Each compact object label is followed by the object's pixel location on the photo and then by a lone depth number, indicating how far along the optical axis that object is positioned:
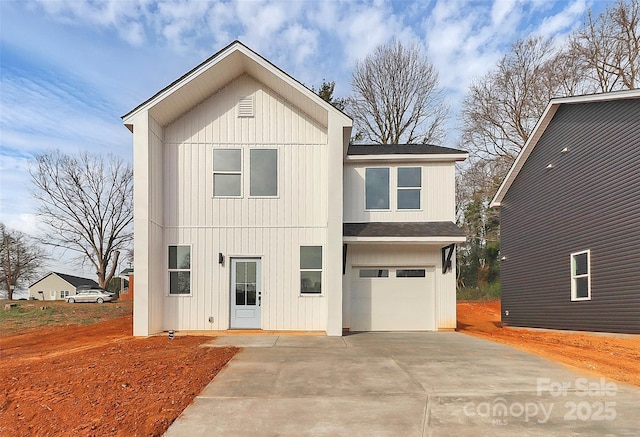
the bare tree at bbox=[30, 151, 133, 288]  35.25
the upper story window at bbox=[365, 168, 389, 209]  13.30
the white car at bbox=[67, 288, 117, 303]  30.80
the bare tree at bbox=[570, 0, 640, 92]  22.95
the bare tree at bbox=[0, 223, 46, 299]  39.41
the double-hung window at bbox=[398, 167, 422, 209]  13.30
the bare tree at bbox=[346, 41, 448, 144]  28.56
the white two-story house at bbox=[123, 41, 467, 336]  11.94
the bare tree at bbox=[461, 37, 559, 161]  26.28
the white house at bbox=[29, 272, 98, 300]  48.97
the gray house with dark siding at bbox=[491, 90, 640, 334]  11.98
